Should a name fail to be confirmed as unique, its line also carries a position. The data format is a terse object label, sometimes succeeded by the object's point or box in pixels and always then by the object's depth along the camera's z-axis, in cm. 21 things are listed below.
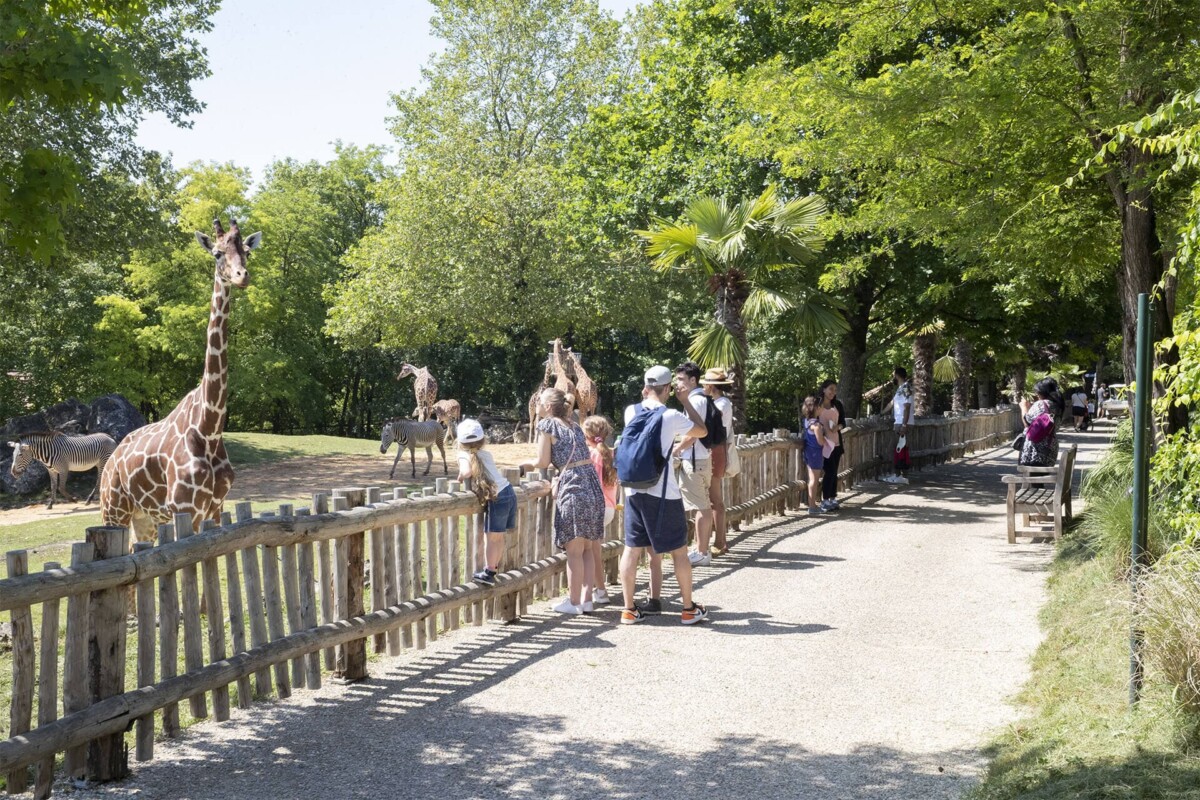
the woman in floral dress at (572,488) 909
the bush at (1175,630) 557
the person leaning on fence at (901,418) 2286
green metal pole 564
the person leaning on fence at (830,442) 1709
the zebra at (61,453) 2159
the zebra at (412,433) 2345
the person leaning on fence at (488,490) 861
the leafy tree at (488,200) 3678
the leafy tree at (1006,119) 1059
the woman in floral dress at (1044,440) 1433
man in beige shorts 1177
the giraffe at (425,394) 2670
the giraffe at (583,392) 2061
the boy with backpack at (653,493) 884
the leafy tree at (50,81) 666
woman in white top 1265
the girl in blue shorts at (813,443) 1672
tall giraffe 970
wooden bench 1289
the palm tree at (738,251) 1675
